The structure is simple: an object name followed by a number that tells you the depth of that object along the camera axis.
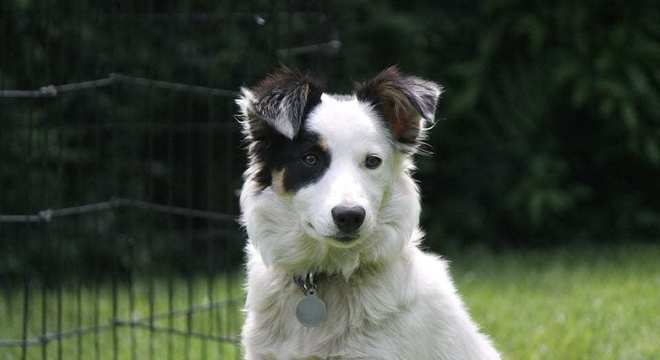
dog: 7.92
